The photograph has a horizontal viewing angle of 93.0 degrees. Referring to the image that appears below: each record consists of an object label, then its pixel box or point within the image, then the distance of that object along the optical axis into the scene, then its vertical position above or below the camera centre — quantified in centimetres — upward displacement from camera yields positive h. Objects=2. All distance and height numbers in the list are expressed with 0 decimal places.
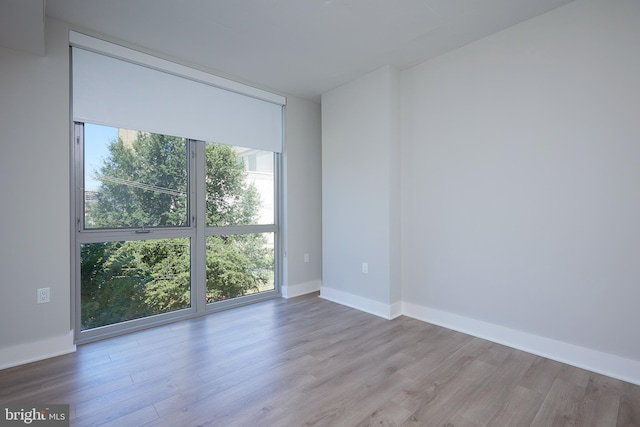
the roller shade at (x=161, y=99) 262 +119
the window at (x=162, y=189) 269 +28
